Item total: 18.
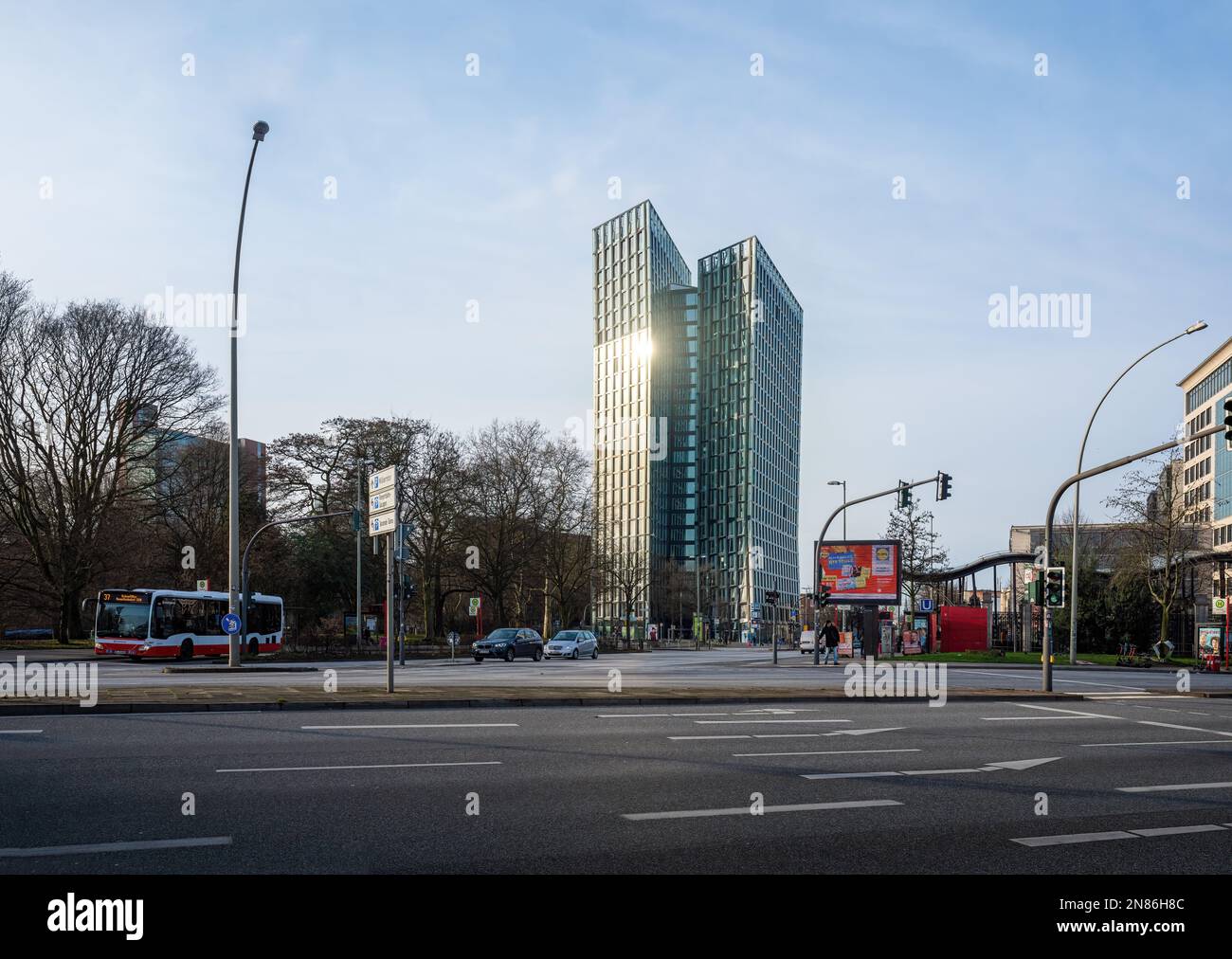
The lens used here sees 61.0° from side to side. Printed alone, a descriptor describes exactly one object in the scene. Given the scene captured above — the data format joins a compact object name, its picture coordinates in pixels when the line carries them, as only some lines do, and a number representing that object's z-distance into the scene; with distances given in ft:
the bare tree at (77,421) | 135.74
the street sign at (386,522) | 56.85
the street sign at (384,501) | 57.11
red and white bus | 121.60
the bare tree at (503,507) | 188.03
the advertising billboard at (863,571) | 150.41
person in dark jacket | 138.92
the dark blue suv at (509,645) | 143.64
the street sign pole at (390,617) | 55.42
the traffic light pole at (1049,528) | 73.82
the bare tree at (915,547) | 191.93
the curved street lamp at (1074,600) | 132.46
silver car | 160.25
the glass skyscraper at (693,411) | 483.92
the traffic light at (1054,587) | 74.64
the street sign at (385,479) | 57.70
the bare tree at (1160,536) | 156.15
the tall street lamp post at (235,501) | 87.56
